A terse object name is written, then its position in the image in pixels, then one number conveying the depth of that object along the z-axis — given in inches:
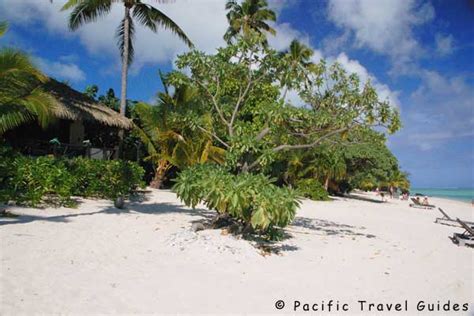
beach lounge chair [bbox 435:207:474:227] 537.1
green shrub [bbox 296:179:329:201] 817.1
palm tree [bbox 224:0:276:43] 992.4
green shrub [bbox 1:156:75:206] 336.8
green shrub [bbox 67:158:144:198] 423.8
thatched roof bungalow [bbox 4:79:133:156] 506.3
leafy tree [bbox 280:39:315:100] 335.6
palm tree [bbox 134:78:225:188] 644.7
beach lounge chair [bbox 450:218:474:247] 345.0
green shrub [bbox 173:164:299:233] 257.8
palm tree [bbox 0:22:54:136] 302.2
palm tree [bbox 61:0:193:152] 554.6
